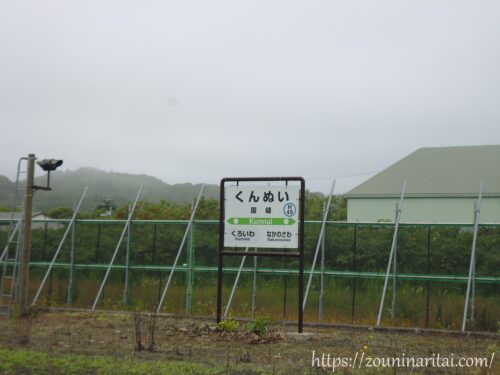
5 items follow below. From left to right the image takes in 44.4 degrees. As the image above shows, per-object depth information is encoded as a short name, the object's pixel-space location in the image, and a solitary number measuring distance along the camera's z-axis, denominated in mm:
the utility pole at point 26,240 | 13133
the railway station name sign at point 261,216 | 11117
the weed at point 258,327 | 10398
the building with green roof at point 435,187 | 25859
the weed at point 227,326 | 10688
